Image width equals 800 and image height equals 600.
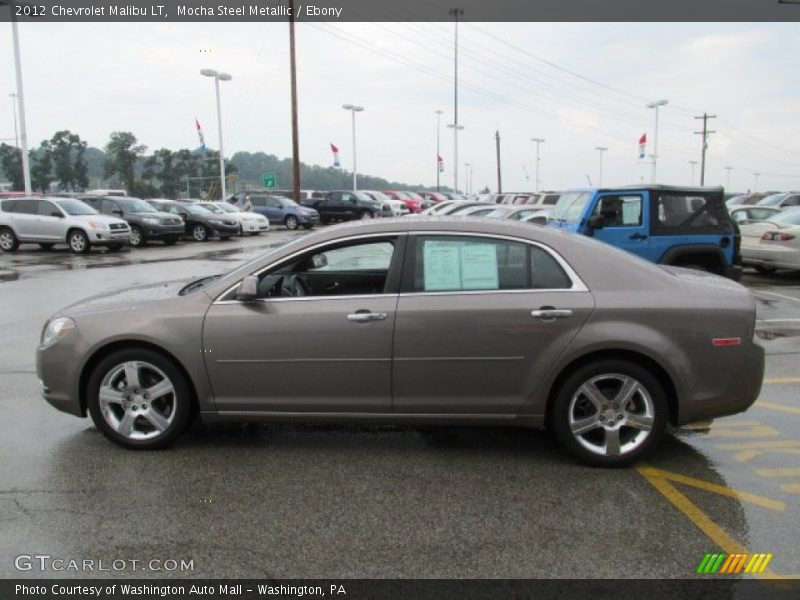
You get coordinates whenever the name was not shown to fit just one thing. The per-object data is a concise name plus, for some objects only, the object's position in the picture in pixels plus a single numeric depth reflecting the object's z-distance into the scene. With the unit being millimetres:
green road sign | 42125
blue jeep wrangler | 9336
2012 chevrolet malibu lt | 4020
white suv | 19562
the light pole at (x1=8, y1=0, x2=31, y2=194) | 25953
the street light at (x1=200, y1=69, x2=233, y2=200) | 36469
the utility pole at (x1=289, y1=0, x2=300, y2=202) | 30938
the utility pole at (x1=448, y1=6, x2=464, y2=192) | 49038
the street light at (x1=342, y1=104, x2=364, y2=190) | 49406
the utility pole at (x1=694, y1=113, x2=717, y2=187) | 72625
